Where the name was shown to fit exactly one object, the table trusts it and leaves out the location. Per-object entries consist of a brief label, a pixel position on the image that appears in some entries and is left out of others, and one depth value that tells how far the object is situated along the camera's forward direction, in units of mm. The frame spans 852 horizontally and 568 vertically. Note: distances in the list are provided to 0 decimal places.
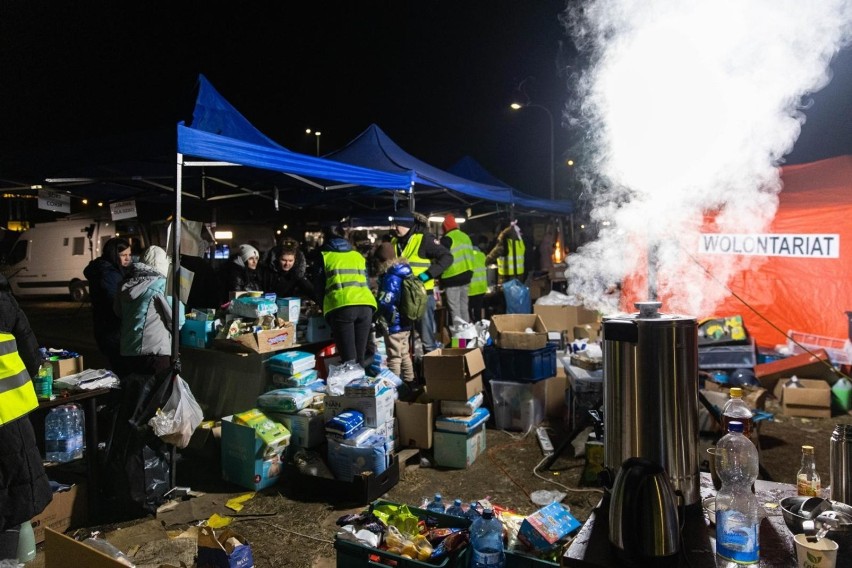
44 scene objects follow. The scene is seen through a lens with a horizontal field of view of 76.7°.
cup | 1436
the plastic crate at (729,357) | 6941
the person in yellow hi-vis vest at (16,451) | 3002
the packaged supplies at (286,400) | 4773
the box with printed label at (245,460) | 4480
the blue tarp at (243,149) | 4395
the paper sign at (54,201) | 5551
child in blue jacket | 6370
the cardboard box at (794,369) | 6496
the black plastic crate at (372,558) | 2510
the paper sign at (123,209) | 5398
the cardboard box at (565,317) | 8539
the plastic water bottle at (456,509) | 3064
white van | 16375
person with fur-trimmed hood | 4393
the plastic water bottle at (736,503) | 1550
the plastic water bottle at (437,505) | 3098
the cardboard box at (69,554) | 2025
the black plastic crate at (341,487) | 4219
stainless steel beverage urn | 1916
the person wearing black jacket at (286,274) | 6688
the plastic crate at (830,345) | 7055
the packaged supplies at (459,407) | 5113
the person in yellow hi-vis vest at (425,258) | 7176
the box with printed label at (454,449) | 4984
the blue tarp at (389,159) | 8652
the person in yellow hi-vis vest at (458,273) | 8156
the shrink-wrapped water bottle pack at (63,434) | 4398
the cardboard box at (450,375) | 5109
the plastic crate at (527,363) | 5766
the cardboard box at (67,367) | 4613
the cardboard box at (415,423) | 5055
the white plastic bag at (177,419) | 4102
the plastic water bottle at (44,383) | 3809
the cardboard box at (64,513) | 3719
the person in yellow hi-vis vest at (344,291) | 5613
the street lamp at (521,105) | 16061
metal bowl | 1669
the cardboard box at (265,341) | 5309
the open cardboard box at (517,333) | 5770
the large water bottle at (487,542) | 2443
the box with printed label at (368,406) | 4695
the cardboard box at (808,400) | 6164
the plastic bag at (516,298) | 9633
